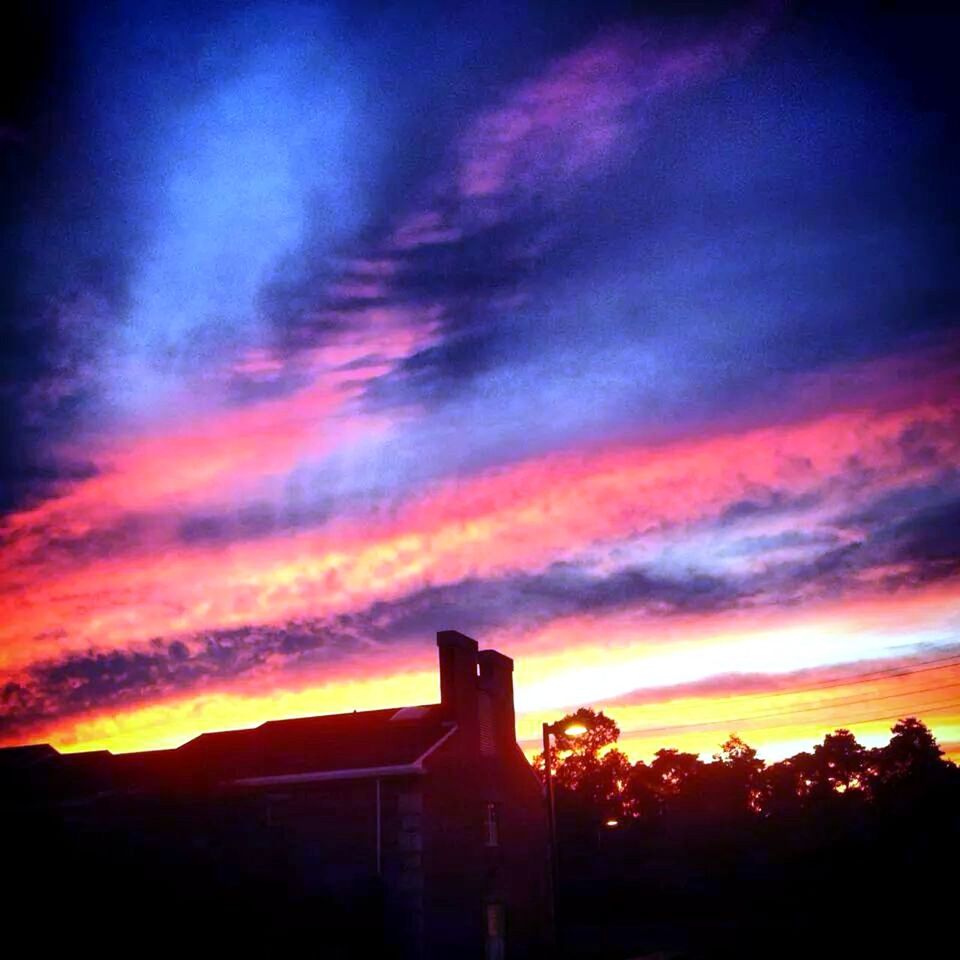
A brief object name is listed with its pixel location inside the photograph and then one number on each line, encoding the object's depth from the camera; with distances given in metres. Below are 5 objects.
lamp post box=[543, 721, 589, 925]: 22.44
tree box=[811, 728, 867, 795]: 143.38
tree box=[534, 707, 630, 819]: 92.94
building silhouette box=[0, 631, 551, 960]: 18.27
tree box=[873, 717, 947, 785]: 123.44
